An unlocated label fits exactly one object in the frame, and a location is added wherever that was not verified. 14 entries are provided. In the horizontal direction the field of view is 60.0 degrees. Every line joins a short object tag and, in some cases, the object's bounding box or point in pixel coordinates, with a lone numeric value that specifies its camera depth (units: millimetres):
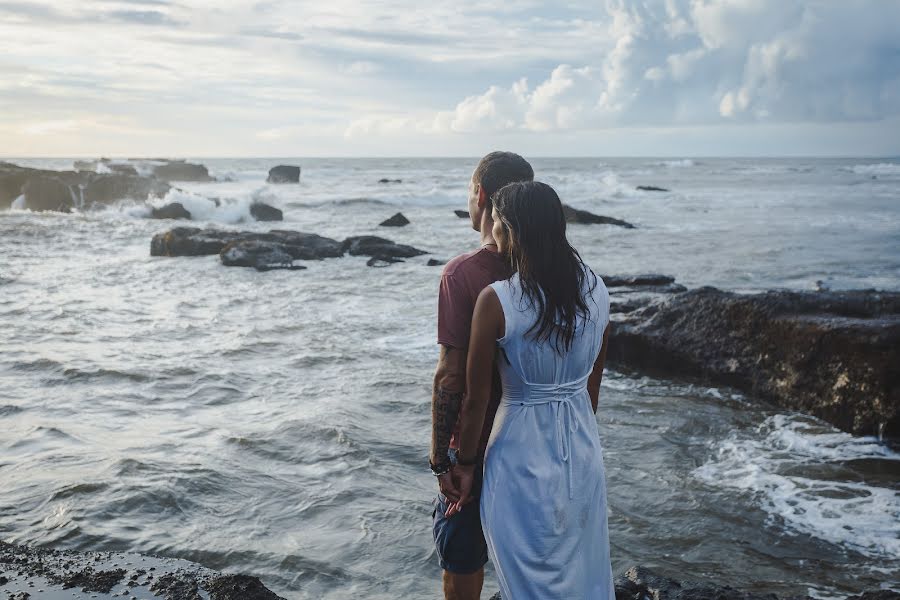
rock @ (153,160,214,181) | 69312
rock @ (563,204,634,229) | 25609
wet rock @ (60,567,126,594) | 3160
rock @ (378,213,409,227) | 25969
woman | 2279
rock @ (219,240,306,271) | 15516
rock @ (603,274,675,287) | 11211
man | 2396
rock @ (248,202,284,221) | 28422
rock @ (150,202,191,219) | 27859
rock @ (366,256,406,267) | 16038
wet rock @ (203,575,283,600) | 3109
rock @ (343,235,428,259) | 17203
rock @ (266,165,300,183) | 64375
